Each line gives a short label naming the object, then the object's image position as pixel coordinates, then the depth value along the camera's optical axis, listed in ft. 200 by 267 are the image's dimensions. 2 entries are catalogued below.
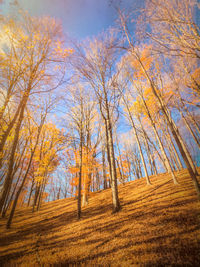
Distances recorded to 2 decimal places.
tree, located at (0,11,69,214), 16.61
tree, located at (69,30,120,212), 23.47
